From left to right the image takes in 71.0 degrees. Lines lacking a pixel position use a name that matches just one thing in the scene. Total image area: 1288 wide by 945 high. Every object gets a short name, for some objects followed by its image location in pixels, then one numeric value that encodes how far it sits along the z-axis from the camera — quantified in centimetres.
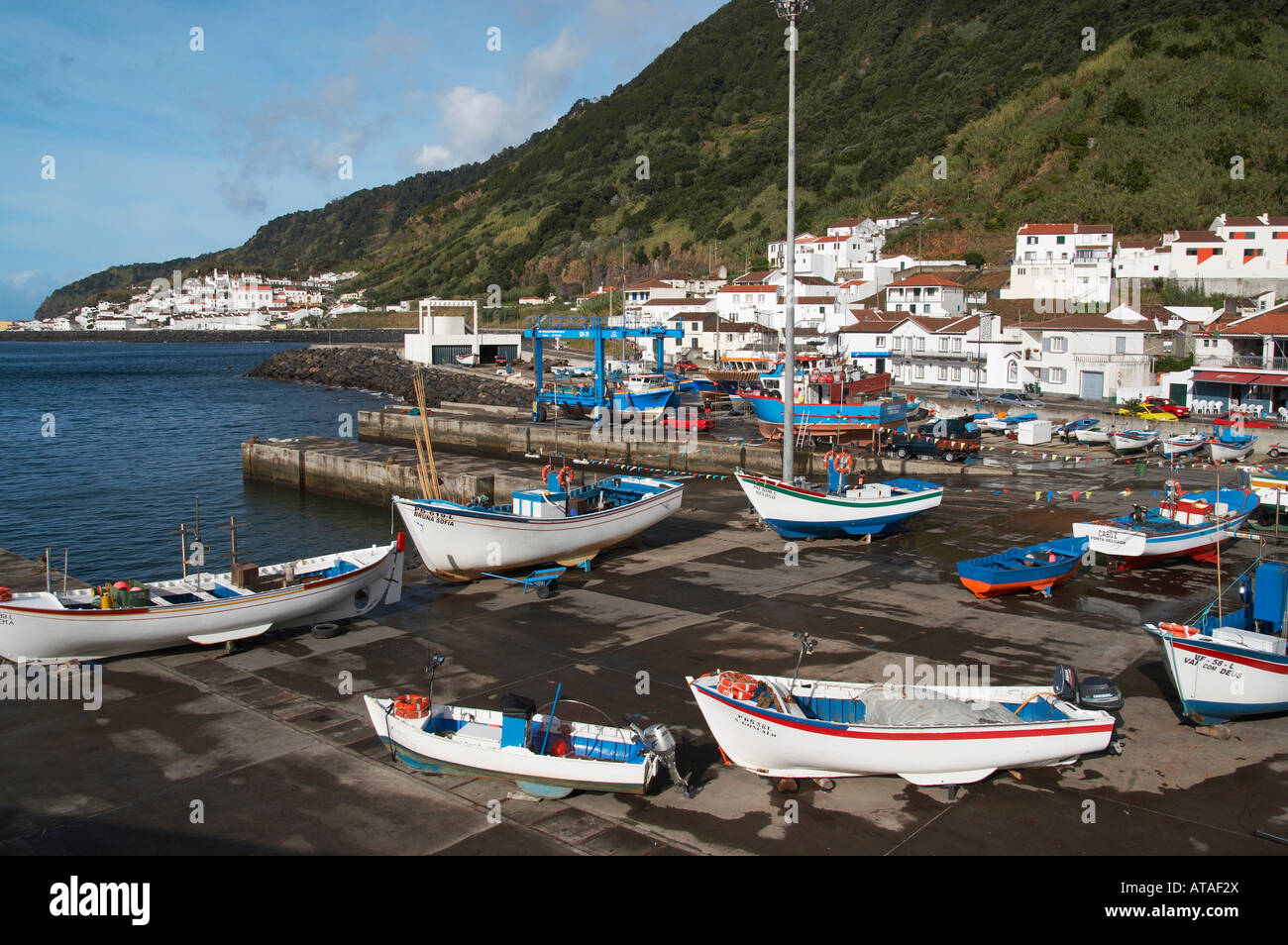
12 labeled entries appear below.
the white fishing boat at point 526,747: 914
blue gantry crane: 4453
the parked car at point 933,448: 3003
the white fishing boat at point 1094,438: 3269
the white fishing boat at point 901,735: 922
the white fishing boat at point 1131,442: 3025
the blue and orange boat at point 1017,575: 1585
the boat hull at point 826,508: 1995
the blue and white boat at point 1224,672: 1045
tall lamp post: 2041
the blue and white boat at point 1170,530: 1678
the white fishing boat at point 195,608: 1256
